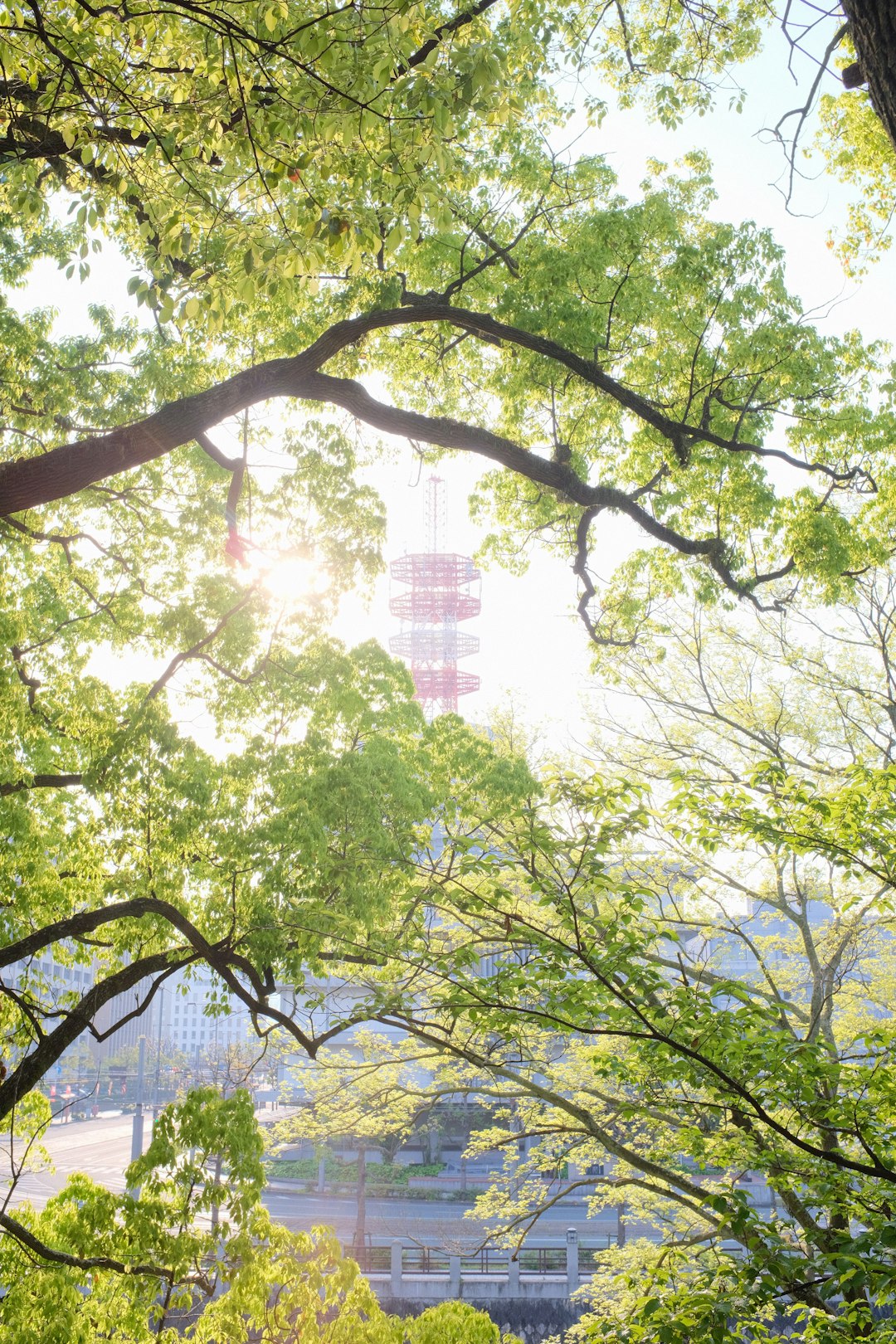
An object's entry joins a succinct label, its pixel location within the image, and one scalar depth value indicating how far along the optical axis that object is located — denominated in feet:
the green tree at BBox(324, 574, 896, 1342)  9.71
